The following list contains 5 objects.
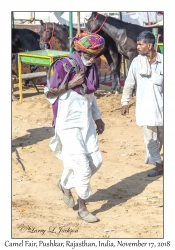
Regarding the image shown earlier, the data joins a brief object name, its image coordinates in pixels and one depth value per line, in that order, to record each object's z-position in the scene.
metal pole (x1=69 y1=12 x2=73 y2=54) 11.16
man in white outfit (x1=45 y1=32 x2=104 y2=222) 5.39
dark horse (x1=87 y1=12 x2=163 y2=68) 12.51
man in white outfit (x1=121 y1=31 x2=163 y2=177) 6.59
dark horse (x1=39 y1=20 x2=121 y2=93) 13.40
